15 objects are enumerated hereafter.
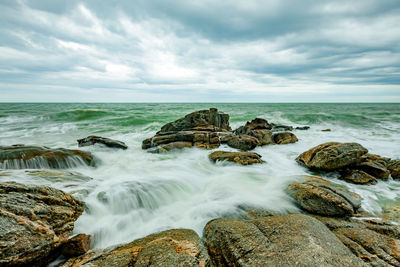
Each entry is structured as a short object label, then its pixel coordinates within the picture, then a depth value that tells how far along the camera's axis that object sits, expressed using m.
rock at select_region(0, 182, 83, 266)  2.24
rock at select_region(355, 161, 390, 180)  6.40
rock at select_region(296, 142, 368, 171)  6.54
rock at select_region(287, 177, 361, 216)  3.91
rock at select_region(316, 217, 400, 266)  2.57
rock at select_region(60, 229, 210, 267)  2.29
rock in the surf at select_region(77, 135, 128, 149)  10.18
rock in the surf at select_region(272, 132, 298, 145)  11.78
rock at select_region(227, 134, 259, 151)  10.24
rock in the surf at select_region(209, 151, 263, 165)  7.76
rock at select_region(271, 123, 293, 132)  16.09
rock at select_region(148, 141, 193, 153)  9.82
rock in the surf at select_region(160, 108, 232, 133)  12.37
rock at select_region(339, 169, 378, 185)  6.11
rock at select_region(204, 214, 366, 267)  2.38
